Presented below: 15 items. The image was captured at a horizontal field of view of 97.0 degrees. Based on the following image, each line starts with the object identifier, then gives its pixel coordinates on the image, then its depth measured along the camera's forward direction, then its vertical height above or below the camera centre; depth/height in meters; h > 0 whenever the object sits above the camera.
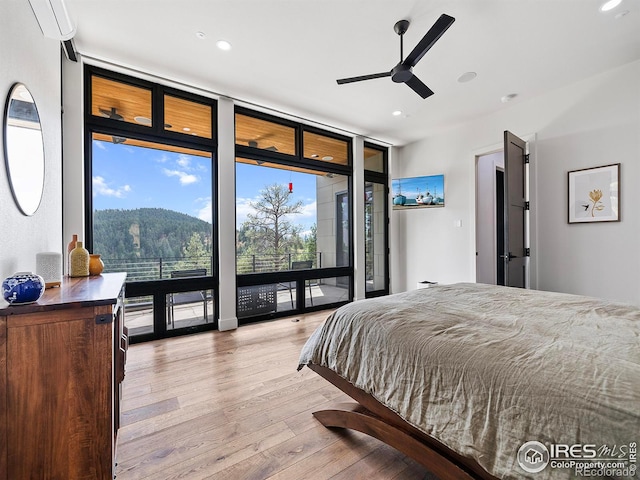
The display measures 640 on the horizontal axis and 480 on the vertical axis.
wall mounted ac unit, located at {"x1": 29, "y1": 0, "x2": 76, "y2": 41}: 1.74 +1.48
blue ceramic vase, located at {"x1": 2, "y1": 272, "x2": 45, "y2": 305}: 1.14 -0.18
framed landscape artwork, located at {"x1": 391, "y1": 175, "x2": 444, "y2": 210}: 4.77 +0.80
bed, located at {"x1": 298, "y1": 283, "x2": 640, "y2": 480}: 0.81 -0.51
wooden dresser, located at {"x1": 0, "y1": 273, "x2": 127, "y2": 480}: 1.12 -0.60
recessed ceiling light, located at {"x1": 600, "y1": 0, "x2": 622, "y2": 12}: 2.12 +1.74
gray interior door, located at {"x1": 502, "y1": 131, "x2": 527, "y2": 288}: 3.29 +0.30
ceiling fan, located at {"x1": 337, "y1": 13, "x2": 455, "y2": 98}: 1.94 +1.41
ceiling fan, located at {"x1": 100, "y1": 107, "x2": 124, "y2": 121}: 3.03 +1.39
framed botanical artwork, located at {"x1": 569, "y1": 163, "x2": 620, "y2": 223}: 2.99 +0.44
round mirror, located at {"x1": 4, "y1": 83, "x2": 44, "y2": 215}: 1.43 +0.54
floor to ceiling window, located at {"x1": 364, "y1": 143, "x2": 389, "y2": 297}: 5.29 +0.35
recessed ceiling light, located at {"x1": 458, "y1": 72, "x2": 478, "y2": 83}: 3.10 +1.78
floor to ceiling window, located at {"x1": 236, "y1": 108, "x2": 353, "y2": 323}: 4.00 +0.35
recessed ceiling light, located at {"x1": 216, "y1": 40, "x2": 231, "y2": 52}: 2.57 +1.80
